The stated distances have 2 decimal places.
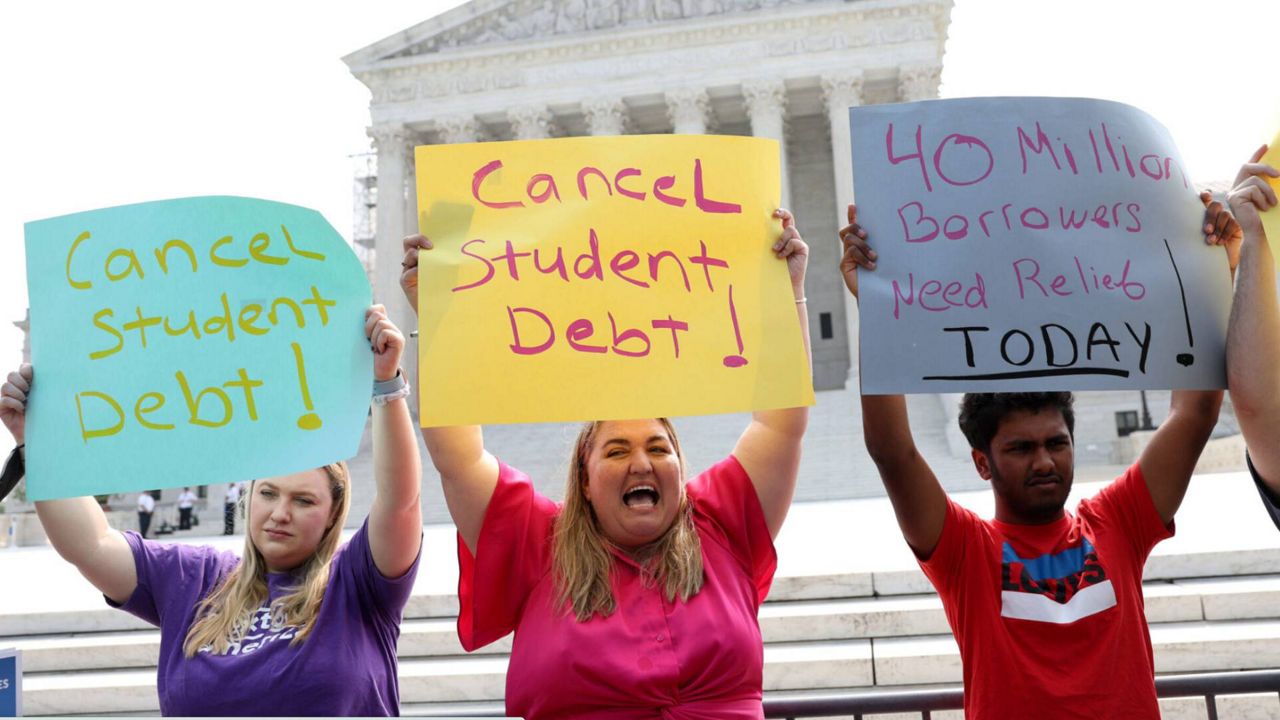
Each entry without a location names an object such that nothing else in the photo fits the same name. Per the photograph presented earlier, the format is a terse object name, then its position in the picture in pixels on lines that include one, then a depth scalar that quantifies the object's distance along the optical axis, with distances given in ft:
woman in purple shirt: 8.61
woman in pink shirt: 7.97
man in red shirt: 8.39
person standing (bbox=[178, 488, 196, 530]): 86.58
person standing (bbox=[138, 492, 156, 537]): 79.82
